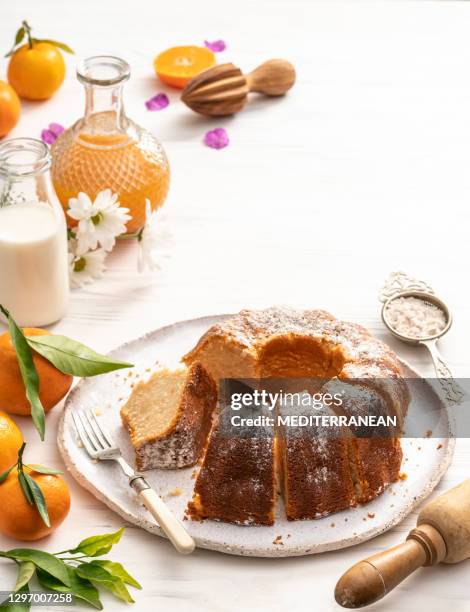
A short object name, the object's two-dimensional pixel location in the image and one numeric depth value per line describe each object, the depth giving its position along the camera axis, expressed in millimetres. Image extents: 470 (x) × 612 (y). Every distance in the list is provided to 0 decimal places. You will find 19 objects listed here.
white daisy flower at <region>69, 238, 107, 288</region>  1491
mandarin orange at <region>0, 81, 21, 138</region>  1655
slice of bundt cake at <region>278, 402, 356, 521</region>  1249
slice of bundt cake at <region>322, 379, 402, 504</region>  1264
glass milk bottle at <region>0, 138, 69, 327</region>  1374
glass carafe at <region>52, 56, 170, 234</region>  1494
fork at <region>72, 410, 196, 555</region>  1209
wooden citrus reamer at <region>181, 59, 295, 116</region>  1741
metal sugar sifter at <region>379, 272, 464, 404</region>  1386
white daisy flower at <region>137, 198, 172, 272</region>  1494
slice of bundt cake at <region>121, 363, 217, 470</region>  1288
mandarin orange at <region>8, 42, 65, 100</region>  1741
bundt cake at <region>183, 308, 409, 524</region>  1245
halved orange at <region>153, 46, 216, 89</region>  1816
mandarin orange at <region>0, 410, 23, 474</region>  1260
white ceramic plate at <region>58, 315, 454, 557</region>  1234
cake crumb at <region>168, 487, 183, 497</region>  1272
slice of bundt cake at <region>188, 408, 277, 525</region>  1243
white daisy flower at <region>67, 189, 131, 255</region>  1455
